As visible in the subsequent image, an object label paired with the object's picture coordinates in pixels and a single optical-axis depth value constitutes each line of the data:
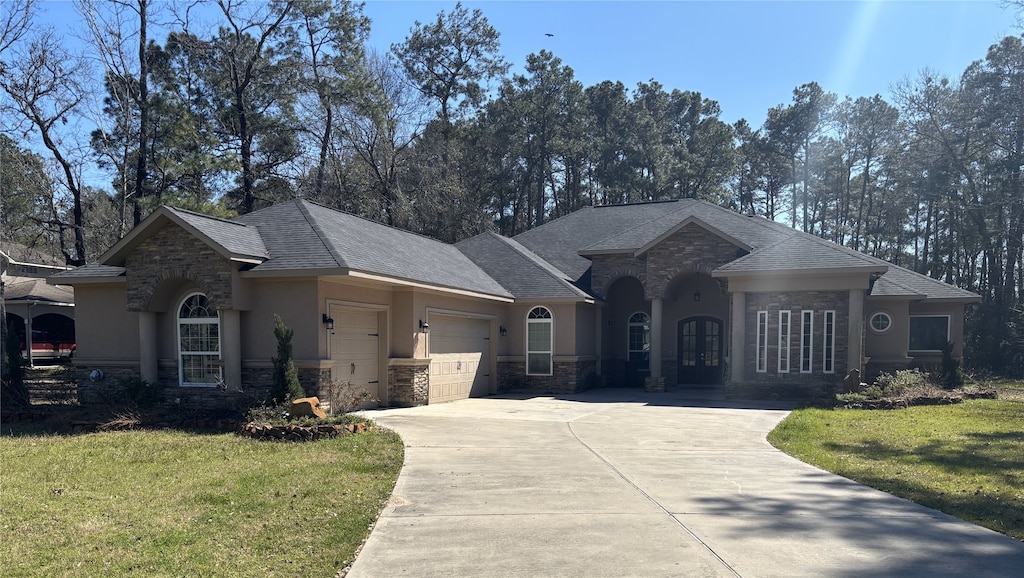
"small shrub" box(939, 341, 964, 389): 19.98
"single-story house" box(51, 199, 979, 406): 13.52
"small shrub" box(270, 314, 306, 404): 12.26
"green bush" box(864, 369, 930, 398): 16.98
